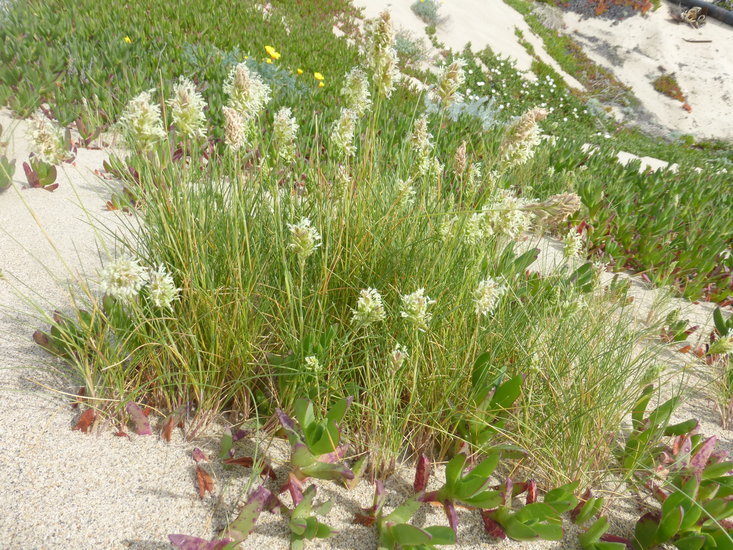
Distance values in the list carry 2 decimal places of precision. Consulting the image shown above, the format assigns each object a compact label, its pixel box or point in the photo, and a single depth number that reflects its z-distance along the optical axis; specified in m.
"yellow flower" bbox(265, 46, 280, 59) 1.89
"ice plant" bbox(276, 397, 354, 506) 0.46
